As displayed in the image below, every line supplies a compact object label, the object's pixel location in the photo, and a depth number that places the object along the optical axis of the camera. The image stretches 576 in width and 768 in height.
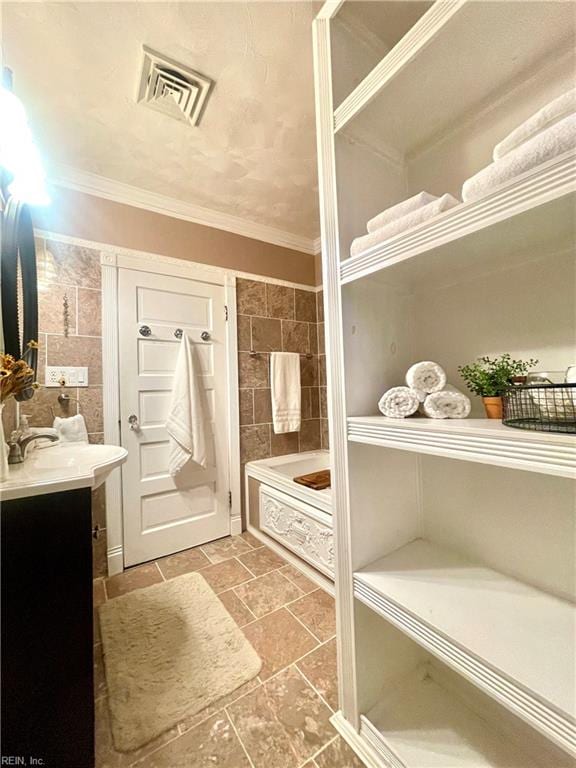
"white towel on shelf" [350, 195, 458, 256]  0.64
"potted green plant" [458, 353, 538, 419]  0.69
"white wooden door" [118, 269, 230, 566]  1.85
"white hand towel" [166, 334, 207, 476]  1.92
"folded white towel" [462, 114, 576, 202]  0.47
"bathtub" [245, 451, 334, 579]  1.59
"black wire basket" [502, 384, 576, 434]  0.51
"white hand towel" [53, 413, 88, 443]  1.52
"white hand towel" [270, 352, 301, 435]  2.35
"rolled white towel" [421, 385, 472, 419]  0.72
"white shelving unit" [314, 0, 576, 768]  0.60
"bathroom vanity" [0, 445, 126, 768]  0.69
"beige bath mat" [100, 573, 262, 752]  0.98
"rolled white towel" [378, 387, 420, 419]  0.78
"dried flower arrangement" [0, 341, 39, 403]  0.83
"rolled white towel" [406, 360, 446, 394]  0.76
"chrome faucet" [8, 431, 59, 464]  0.95
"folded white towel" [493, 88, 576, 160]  0.49
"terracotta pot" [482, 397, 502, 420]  0.70
